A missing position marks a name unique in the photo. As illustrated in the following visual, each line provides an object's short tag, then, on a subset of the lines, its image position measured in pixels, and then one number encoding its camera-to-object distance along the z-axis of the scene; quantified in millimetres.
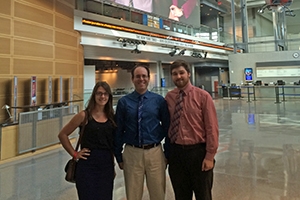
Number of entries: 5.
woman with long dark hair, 1554
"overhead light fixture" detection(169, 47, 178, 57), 13836
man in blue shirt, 1586
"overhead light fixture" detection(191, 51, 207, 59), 16203
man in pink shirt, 1494
